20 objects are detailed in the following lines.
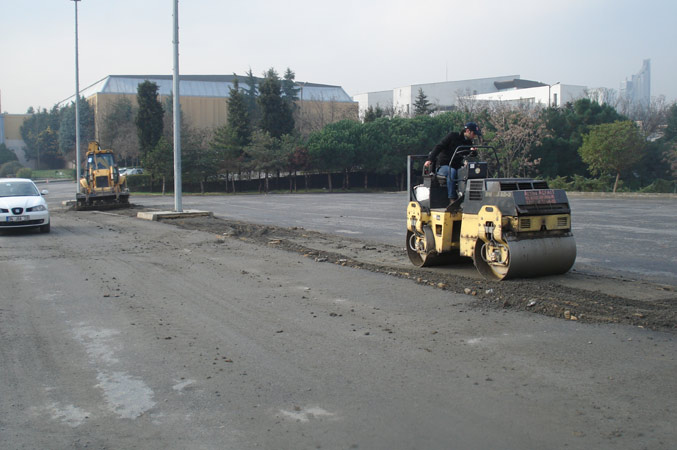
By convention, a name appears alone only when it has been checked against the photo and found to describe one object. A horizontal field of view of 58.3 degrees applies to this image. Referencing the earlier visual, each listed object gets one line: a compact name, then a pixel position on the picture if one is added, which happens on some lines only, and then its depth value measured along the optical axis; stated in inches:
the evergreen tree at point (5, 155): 3636.8
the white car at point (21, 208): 690.2
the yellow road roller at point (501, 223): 364.8
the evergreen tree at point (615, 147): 1651.1
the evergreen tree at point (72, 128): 3392.7
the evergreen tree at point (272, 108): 2532.0
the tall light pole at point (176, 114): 909.8
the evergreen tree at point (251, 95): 3407.5
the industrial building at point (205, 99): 3376.0
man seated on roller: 409.7
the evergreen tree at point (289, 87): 3597.4
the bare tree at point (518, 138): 1957.4
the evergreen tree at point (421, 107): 3152.1
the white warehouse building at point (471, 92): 3759.8
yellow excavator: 1203.2
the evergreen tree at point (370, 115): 2778.1
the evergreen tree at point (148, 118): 2281.0
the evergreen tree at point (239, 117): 2426.2
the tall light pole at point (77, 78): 1413.0
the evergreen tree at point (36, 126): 3924.7
